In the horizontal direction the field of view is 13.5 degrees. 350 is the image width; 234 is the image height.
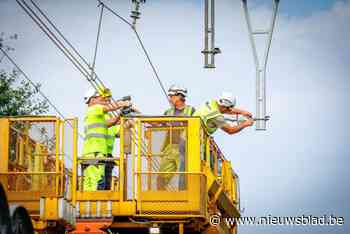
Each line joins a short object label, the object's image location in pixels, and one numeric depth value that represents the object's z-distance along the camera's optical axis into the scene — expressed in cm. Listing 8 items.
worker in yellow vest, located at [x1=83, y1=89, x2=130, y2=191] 2522
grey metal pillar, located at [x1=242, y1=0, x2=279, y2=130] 3064
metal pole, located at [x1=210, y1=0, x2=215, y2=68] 3097
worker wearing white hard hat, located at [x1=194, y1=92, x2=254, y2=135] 2653
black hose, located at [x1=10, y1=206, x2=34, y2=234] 1900
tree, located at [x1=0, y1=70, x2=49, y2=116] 4391
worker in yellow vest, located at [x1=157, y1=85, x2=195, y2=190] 2489
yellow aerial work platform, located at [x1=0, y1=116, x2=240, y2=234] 2486
